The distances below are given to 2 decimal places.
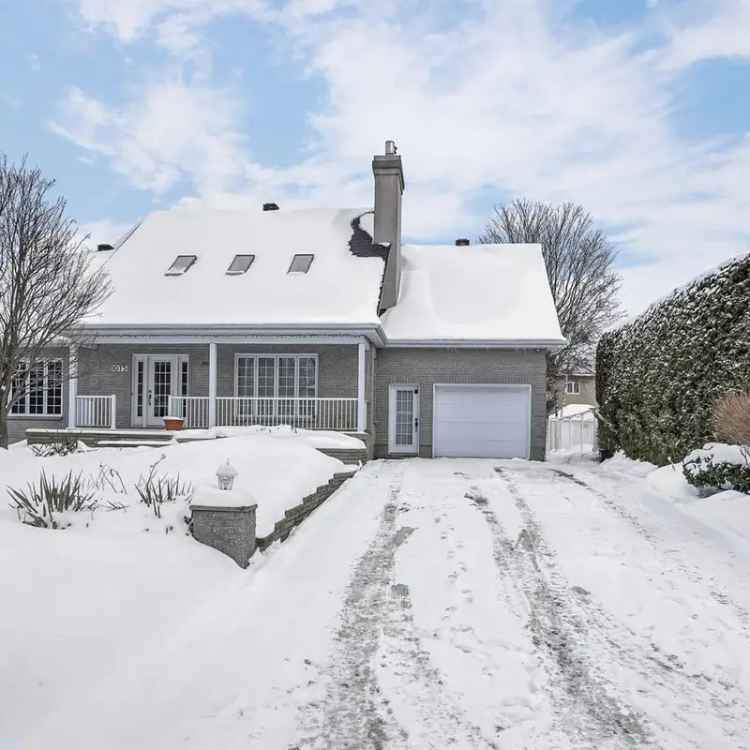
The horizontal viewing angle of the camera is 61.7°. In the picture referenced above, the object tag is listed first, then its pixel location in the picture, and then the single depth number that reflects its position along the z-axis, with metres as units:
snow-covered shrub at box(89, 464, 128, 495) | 6.50
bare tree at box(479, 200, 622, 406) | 28.14
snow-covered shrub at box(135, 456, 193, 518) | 5.90
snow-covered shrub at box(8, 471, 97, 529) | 5.16
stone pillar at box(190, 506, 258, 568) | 5.59
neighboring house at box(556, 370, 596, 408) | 45.23
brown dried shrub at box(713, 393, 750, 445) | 7.86
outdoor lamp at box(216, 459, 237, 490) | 5.97
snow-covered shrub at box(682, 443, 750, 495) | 8.06
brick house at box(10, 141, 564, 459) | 15.52
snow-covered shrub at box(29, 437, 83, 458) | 10.76
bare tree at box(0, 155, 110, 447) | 11.68
